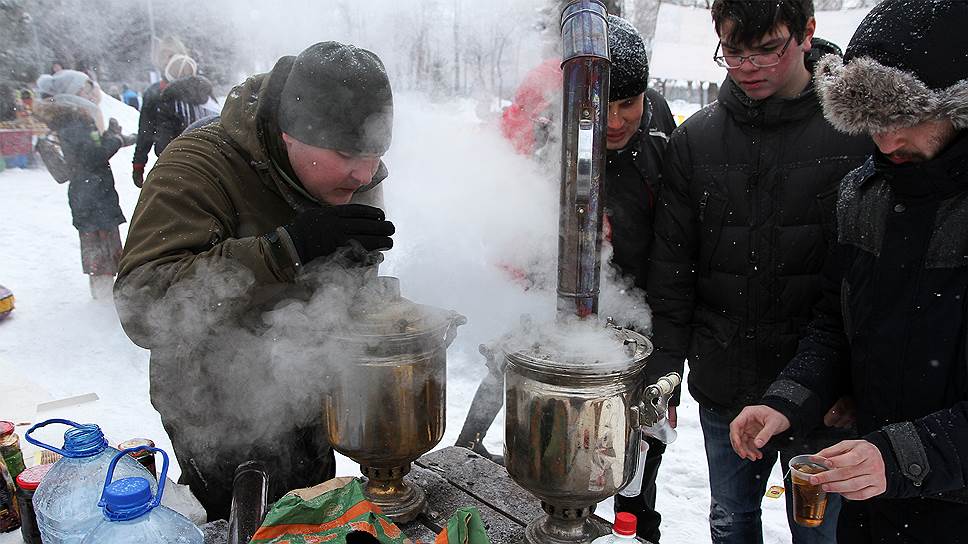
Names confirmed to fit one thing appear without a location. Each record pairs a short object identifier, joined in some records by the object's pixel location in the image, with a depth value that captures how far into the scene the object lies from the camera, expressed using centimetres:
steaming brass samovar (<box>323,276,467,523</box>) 166
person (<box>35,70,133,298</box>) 629
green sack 132
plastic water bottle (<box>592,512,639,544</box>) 139
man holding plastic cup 147
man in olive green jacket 172
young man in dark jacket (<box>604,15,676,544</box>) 246
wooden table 174
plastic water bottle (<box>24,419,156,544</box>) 142
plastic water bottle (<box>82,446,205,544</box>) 119
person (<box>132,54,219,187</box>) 538
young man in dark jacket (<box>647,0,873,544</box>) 209
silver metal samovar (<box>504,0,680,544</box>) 142
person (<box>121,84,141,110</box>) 899
